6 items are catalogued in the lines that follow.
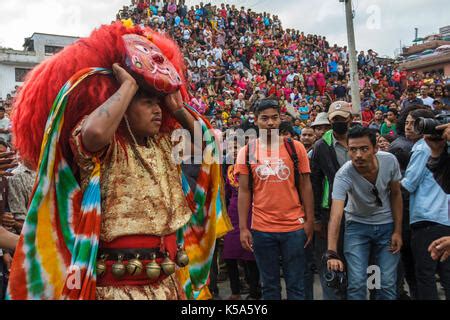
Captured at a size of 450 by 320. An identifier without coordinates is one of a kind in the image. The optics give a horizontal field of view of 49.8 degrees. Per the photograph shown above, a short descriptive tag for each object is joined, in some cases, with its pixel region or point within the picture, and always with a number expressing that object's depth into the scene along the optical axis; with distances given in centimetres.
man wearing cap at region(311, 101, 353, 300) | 429
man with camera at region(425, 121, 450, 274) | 235
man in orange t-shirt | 390
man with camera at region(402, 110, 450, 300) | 389
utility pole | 1038
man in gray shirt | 372
